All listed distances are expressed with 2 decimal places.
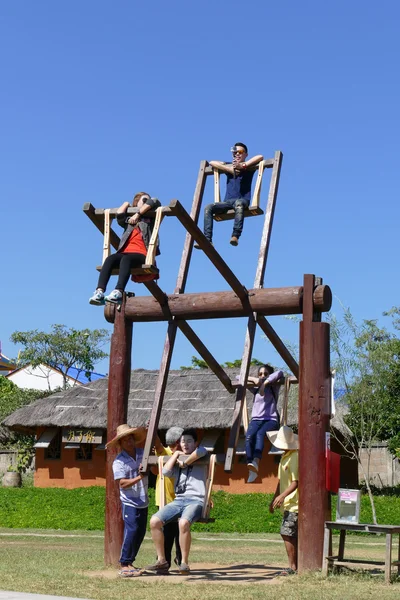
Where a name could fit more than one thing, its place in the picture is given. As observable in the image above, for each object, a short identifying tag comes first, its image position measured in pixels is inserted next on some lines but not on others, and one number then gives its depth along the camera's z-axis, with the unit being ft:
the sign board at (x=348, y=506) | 34.30
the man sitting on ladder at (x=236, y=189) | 37.11
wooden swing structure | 34.32
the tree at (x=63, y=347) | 153.69
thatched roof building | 93.25
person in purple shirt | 36.47
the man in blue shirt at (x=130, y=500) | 35.04
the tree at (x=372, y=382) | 84.12
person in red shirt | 34.19
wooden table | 32.86
